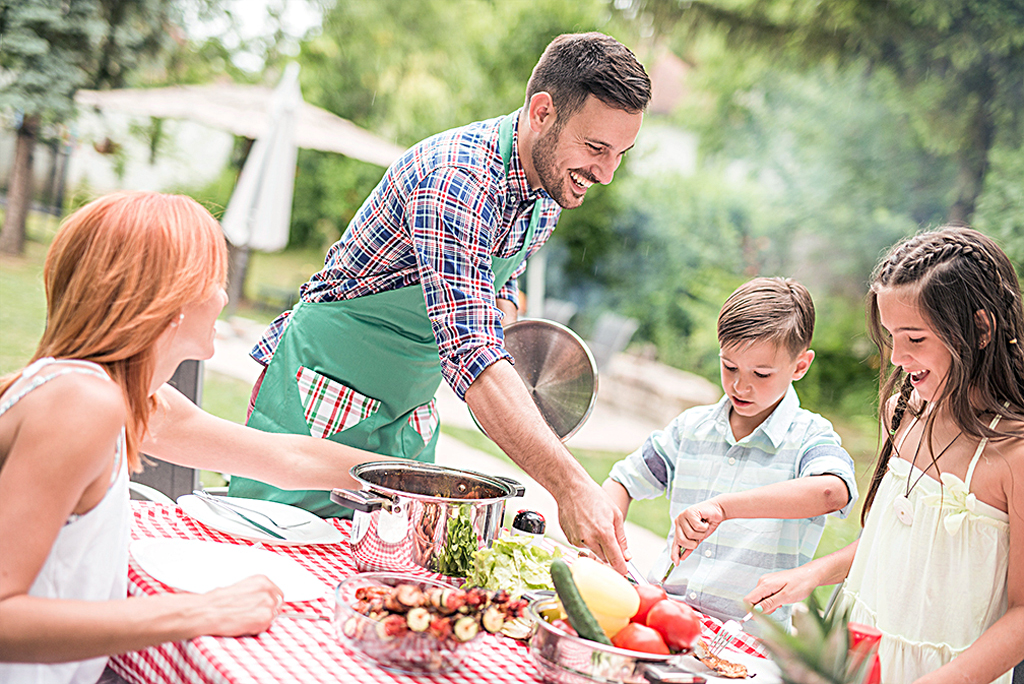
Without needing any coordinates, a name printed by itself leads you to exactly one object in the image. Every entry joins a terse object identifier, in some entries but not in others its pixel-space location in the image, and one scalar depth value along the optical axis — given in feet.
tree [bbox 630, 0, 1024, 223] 22.75
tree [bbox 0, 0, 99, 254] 27.30
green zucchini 4.06
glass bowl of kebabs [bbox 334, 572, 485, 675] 4.06
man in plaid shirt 6.03
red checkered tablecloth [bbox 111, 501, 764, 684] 3.91
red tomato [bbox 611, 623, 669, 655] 4.04
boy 7.59
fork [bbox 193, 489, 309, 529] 5.95
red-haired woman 3.77
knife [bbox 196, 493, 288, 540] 5.81
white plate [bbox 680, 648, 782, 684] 4.74
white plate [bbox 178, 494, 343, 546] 5.74
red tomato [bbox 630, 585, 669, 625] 4.31
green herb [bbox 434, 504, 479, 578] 5.13
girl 5.71
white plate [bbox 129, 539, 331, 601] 4.73
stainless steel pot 5.02
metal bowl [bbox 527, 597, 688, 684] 3.92
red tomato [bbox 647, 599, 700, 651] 4.15
